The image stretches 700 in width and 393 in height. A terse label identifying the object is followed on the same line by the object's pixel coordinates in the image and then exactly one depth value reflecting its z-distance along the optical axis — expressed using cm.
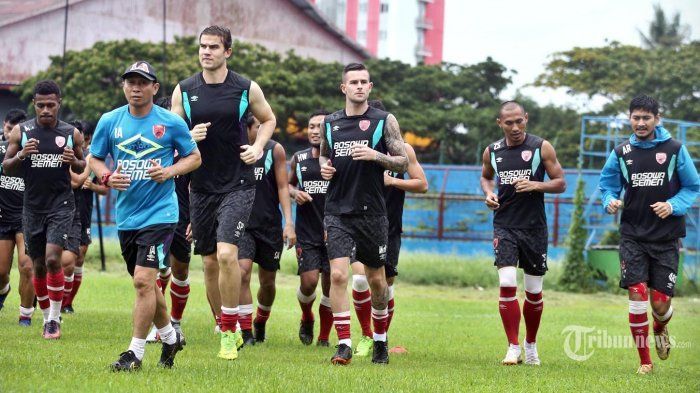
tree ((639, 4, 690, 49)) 6962
